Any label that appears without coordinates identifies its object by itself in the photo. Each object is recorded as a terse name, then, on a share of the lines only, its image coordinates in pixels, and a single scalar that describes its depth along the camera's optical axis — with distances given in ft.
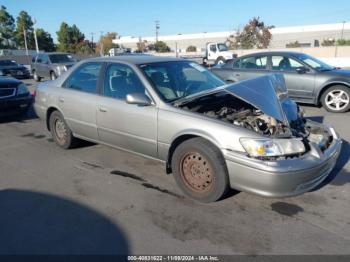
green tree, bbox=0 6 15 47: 204.60
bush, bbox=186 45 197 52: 236.02
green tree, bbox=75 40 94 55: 223.59
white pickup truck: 99.19
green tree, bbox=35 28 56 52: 220.43
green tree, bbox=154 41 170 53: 228.43
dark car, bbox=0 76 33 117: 27.37
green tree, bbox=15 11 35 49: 203.10
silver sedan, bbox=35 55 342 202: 11.46
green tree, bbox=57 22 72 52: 220.43
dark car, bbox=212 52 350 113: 27.37
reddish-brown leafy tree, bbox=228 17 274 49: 173.78
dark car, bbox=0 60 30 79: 70.56
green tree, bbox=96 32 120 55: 258.76
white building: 218.38
